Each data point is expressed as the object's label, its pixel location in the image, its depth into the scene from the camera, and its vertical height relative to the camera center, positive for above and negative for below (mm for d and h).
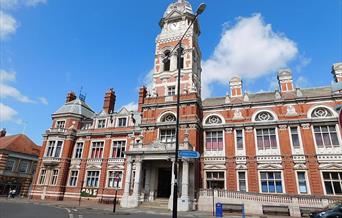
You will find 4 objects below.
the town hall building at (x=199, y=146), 22481 +5270
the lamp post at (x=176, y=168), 9383 +1037
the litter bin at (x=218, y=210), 15613 -1024
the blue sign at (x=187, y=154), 11459 +1868
